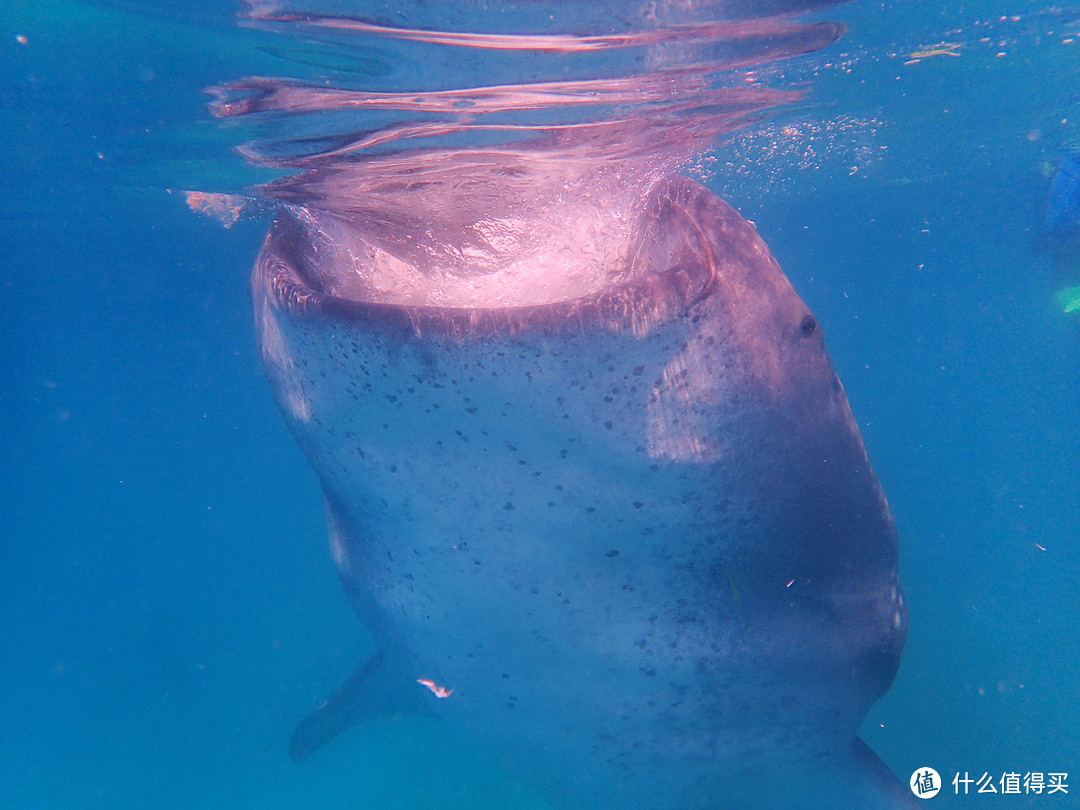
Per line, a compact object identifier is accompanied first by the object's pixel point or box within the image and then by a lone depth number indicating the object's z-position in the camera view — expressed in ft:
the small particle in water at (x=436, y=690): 9.68
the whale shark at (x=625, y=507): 5.59
